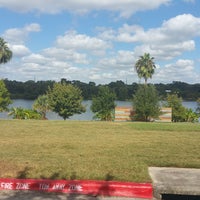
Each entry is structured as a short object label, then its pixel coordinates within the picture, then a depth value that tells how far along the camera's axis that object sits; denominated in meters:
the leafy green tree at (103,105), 33.30
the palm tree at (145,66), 44.36
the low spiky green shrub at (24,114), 32.10
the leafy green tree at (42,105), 35.24
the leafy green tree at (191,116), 33.59
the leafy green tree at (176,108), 33.03
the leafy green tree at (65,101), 32.03
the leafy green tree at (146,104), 29.56
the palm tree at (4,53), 42.08
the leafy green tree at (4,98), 32.80
